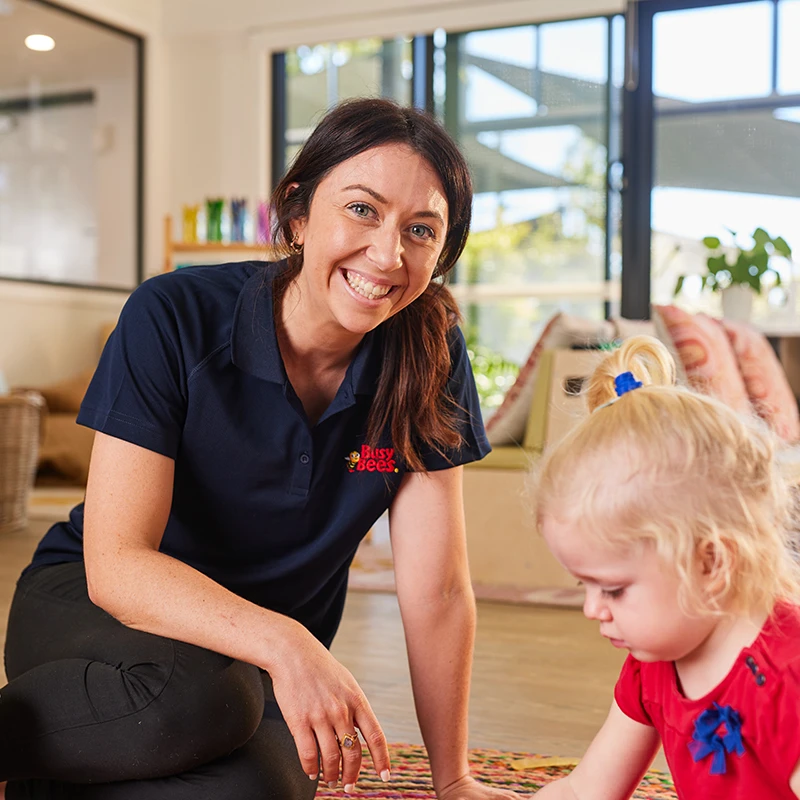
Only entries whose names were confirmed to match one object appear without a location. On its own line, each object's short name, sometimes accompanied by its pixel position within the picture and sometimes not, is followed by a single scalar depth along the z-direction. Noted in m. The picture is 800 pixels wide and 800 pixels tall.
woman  1.20
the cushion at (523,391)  3.34
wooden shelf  5.58
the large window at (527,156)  5.46
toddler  0.93
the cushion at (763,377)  3.54
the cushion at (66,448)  4.90
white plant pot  4.64
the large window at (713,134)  5.15
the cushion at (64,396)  5.08
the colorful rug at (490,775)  1.57
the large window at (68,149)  5.31
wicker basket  3.97
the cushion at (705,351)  3.53
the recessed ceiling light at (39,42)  5.39
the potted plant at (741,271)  4.64
